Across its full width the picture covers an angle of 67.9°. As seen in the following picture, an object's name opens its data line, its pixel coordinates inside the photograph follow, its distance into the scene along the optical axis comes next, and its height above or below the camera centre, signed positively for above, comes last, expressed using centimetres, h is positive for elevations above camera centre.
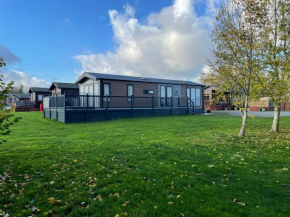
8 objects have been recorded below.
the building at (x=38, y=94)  3716 +189
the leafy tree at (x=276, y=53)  781 +192
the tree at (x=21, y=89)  7662 +576
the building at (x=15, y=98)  5014 +177
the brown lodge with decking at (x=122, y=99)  1521 +45
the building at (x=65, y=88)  2794 +226
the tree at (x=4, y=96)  424 +18
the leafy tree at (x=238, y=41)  773 +234
